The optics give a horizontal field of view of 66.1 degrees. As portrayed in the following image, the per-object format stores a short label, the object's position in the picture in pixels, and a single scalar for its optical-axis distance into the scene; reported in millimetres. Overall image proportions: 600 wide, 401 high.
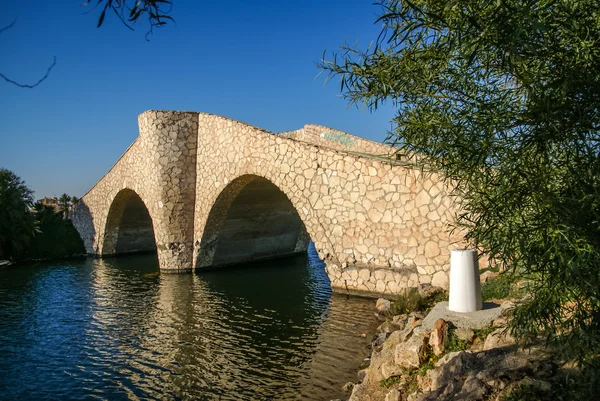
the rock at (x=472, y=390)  3747
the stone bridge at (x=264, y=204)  10422
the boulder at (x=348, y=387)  5964
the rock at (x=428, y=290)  9281
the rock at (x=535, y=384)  3557
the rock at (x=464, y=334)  5133
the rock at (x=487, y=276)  8164
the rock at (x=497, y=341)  4586
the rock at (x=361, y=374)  6234
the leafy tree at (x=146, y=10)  2408
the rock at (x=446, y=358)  4621
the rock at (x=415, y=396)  4305
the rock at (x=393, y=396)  4610
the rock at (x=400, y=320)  7808
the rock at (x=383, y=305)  9602
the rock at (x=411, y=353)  5074
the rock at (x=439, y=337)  5102
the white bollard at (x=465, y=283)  6051
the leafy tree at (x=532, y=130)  2621
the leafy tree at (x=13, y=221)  21750
